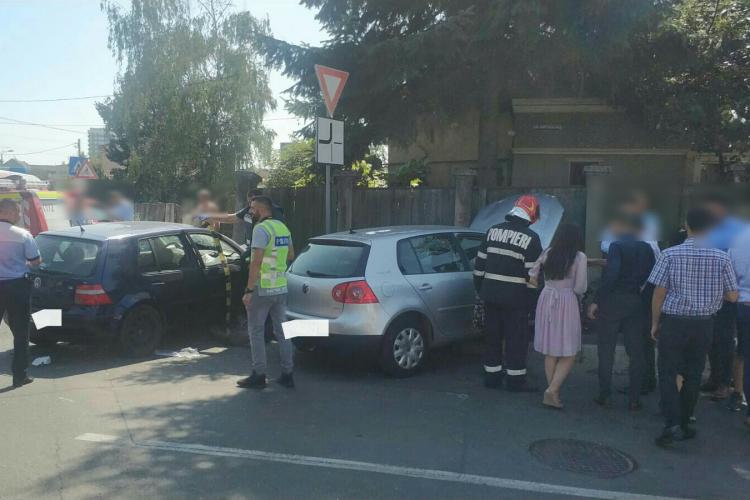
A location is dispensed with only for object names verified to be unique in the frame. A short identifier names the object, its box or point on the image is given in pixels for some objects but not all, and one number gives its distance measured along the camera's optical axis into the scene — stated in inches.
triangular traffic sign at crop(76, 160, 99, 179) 659.9
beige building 505.7
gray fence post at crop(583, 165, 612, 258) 314.5
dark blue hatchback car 272.8
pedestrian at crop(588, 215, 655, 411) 214.7
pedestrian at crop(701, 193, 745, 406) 210.7
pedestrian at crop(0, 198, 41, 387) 238.1
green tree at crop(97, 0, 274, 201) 1243.8
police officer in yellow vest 237.3
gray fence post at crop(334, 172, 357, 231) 430.1
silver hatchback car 245.2
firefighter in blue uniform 234.5
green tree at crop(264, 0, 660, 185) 356.8
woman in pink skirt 218.4
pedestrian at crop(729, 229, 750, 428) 196.4
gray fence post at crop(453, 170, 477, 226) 393.4
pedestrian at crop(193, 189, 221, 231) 460.1
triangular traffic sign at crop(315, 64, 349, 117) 317.4
